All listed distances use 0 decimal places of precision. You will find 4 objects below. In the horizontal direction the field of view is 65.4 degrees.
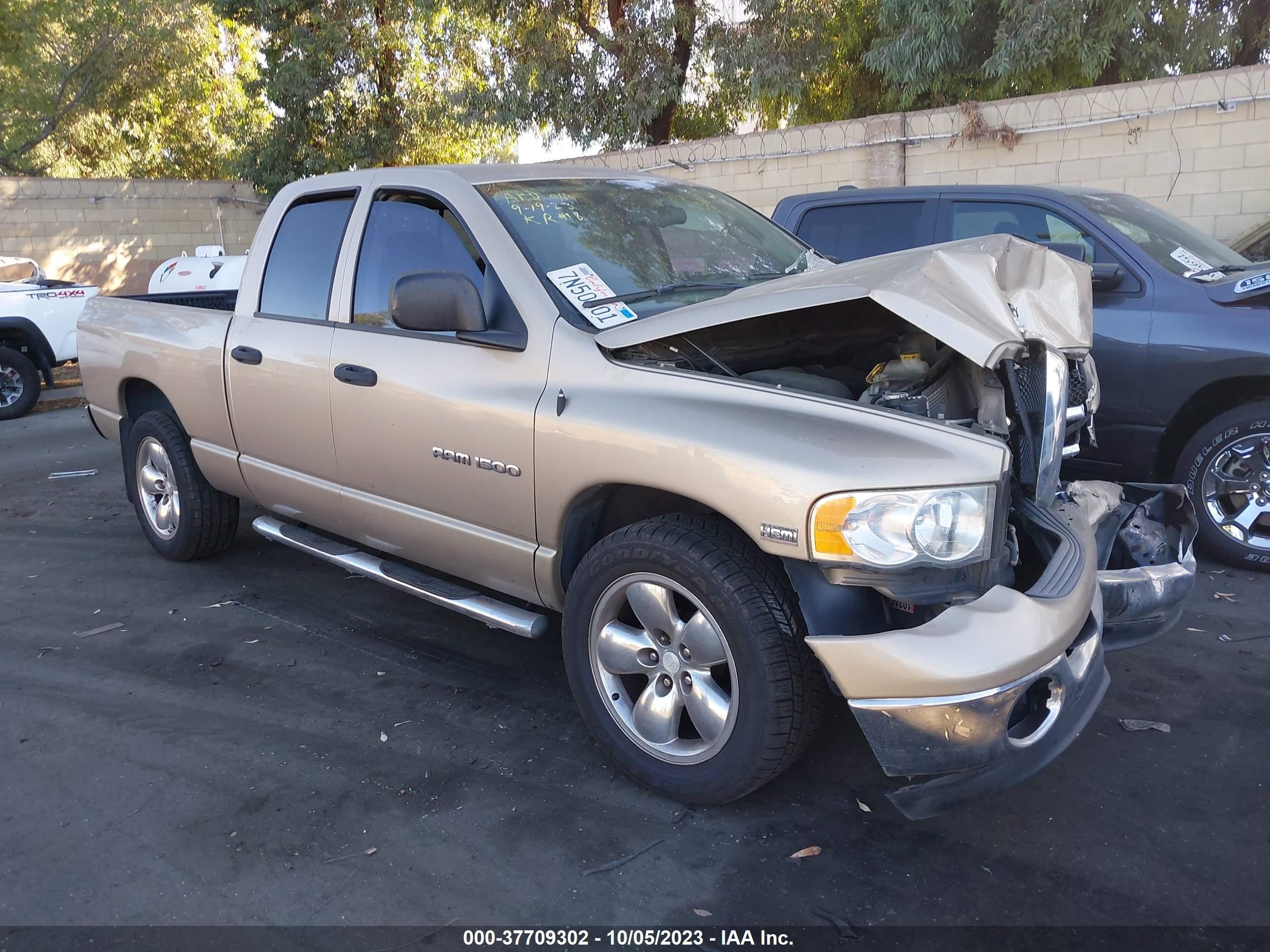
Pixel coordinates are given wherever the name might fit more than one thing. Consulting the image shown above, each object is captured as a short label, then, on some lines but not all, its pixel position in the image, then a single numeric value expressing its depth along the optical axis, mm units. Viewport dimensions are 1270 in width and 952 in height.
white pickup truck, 10758
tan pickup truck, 2561
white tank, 12955
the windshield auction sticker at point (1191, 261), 5215
